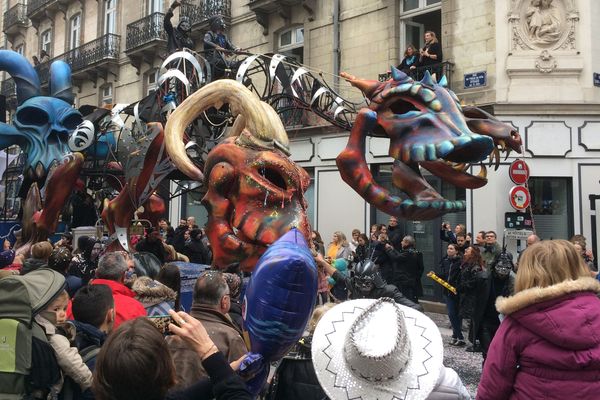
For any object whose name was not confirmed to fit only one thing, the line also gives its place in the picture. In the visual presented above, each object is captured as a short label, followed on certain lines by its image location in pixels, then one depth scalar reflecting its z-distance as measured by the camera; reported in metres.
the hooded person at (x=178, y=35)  7.16
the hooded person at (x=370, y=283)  4.14
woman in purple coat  2.32
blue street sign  11.28
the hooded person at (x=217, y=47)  6.82
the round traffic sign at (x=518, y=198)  9.66
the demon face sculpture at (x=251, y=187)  4.50
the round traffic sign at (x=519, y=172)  9.58
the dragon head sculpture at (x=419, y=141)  4.30
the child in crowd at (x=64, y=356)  2.65
